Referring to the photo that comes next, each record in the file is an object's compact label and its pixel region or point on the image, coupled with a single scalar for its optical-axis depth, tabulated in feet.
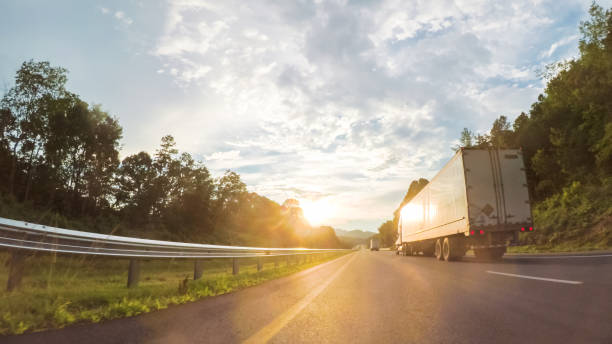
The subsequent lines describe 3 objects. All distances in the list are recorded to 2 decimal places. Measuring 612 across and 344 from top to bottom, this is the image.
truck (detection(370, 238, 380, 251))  306.51
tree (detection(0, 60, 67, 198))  121.39
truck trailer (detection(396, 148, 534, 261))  47.11
